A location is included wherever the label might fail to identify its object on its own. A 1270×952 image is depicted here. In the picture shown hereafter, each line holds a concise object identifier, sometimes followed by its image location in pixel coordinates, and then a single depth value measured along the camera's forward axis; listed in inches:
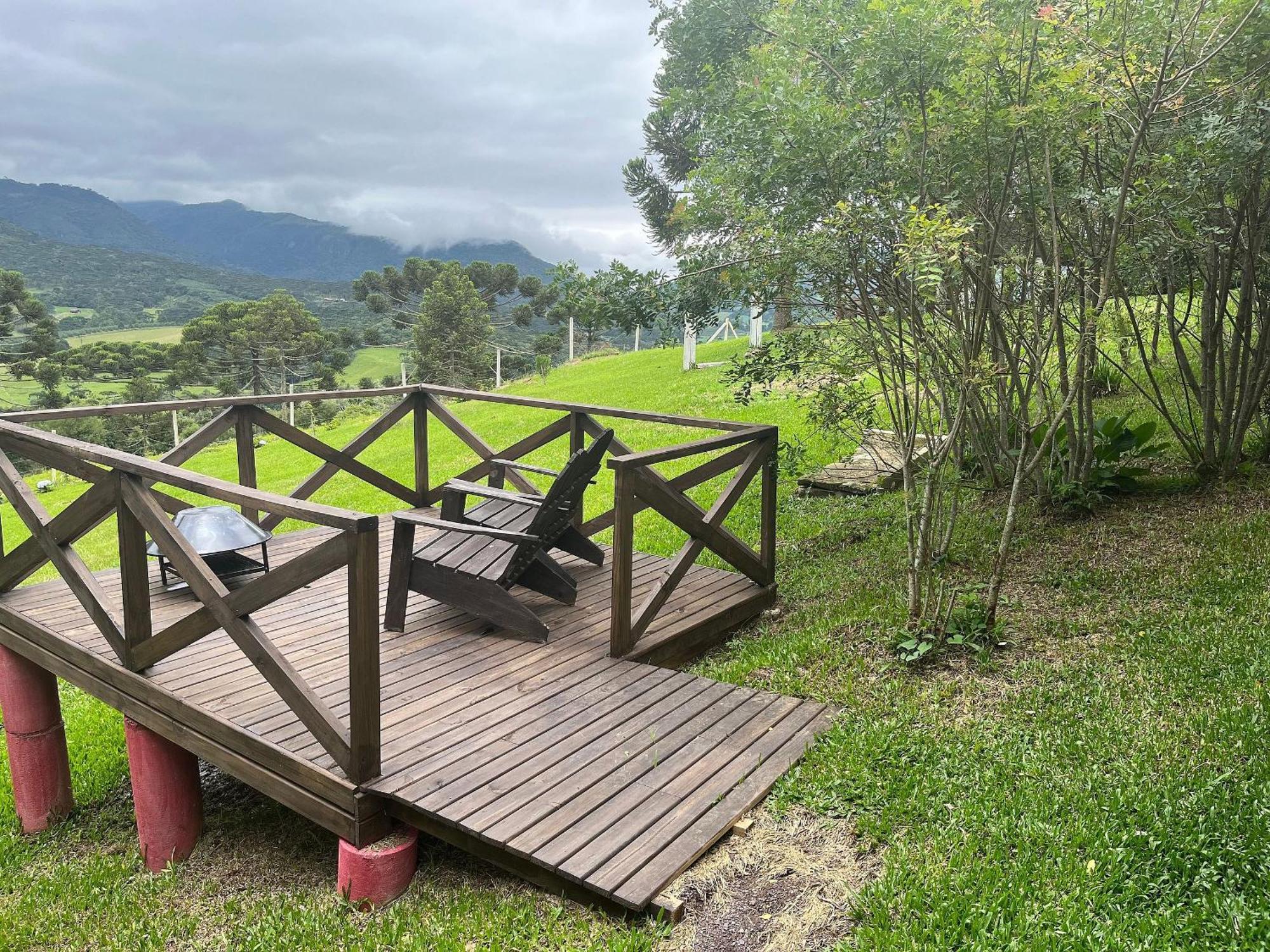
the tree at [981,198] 154.0
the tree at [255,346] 1481.3
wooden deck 112.7
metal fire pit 195.3
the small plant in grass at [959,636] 162.1
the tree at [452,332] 1359.5
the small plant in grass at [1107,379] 310.2
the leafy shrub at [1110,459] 230.1
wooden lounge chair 174.6
